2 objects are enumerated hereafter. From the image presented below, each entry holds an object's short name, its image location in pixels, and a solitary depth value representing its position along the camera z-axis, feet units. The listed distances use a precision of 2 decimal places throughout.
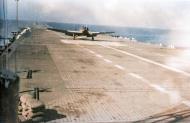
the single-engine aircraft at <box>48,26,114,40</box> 203.78
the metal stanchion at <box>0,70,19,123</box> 33.17
